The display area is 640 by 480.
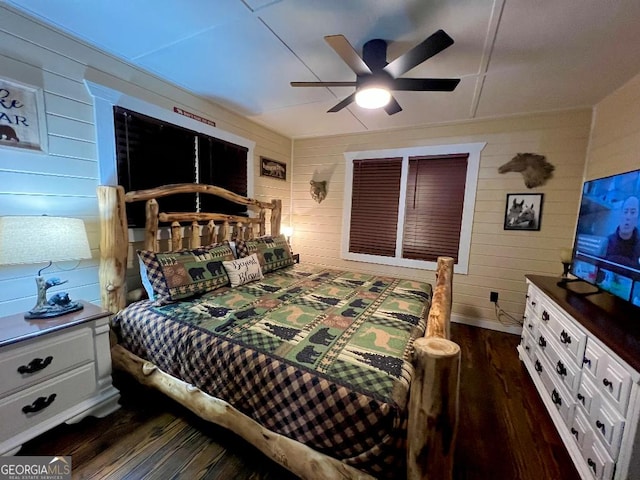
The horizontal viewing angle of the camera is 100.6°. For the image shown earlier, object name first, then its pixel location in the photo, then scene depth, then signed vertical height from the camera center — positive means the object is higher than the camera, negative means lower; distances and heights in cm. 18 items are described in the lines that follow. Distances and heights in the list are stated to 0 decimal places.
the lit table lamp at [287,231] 397 -27
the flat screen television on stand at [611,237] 149 -7
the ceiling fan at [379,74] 146 +89
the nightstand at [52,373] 133 -95
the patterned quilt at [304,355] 108 -72
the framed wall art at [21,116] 153 +51
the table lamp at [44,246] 134 -23
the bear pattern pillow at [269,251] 274 -42
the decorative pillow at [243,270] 236 -54
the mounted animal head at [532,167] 282 +59
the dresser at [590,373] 113 -81
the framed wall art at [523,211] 289 +12
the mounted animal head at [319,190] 397 +36
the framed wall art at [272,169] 360 +62
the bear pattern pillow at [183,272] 195 -50
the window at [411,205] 322 +17
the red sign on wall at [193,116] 248 +91
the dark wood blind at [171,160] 213 +45
